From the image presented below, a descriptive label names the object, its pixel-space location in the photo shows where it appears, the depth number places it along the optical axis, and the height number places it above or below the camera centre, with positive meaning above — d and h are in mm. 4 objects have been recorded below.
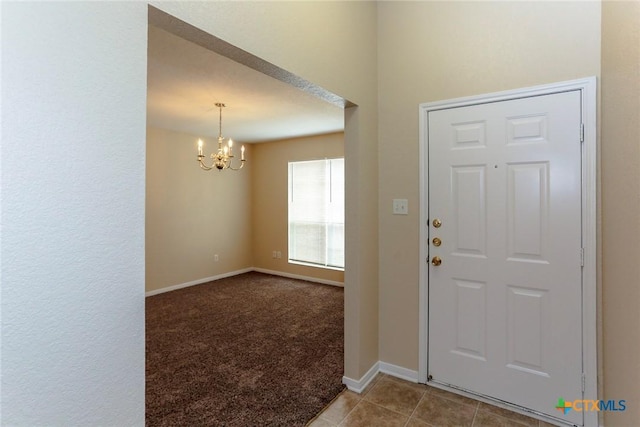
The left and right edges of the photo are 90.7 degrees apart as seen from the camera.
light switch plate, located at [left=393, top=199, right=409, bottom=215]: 2382 +50
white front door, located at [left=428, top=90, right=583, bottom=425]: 1883 -236
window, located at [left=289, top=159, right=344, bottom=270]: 5207 +5
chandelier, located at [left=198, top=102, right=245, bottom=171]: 3810 +686
